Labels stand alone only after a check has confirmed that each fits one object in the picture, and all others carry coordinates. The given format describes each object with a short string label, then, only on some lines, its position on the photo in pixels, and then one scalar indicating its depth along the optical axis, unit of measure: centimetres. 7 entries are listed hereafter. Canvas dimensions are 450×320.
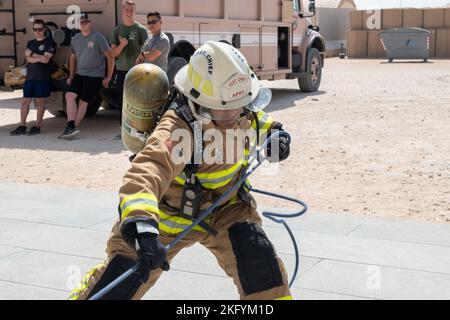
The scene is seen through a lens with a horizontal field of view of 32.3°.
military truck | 1162
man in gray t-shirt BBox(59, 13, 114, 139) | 1107
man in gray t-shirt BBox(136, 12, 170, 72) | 1041
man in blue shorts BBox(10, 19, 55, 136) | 1134
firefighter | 314
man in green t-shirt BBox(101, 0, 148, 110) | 1078
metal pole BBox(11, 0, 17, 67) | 1248
